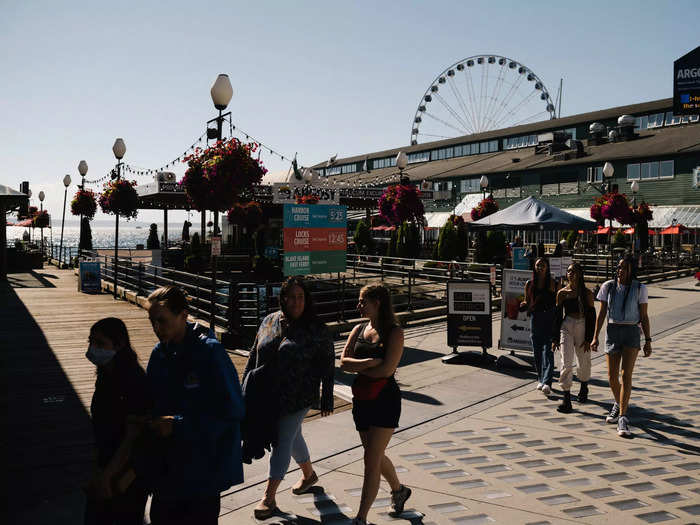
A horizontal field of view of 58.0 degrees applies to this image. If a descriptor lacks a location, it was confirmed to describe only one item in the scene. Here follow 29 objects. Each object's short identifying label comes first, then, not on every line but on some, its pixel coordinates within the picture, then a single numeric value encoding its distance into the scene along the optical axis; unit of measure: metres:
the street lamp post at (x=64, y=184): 33.00
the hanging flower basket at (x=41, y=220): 45.22
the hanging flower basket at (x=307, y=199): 27.38
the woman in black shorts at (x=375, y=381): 4.44
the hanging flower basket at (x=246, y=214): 31.59
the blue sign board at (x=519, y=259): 18.20
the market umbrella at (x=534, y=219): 17.53
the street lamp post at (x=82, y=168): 24.61
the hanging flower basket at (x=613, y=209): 27.80
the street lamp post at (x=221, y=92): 9.95
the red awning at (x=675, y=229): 35.59
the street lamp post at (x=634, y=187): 31.84
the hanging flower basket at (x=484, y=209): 29.61
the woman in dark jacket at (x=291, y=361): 4.54
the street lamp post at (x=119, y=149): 18.27
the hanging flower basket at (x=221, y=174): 11.83
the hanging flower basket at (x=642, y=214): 30.79
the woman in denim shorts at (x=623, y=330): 6.85
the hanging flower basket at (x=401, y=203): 24.11
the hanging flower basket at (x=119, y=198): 22.38
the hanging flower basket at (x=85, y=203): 30.08
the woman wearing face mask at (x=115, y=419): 3.08
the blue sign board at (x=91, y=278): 20.73
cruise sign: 10.53
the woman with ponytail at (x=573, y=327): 7.65
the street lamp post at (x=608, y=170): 25.33
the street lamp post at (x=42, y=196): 42.47
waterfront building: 40.06
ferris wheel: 68.75
